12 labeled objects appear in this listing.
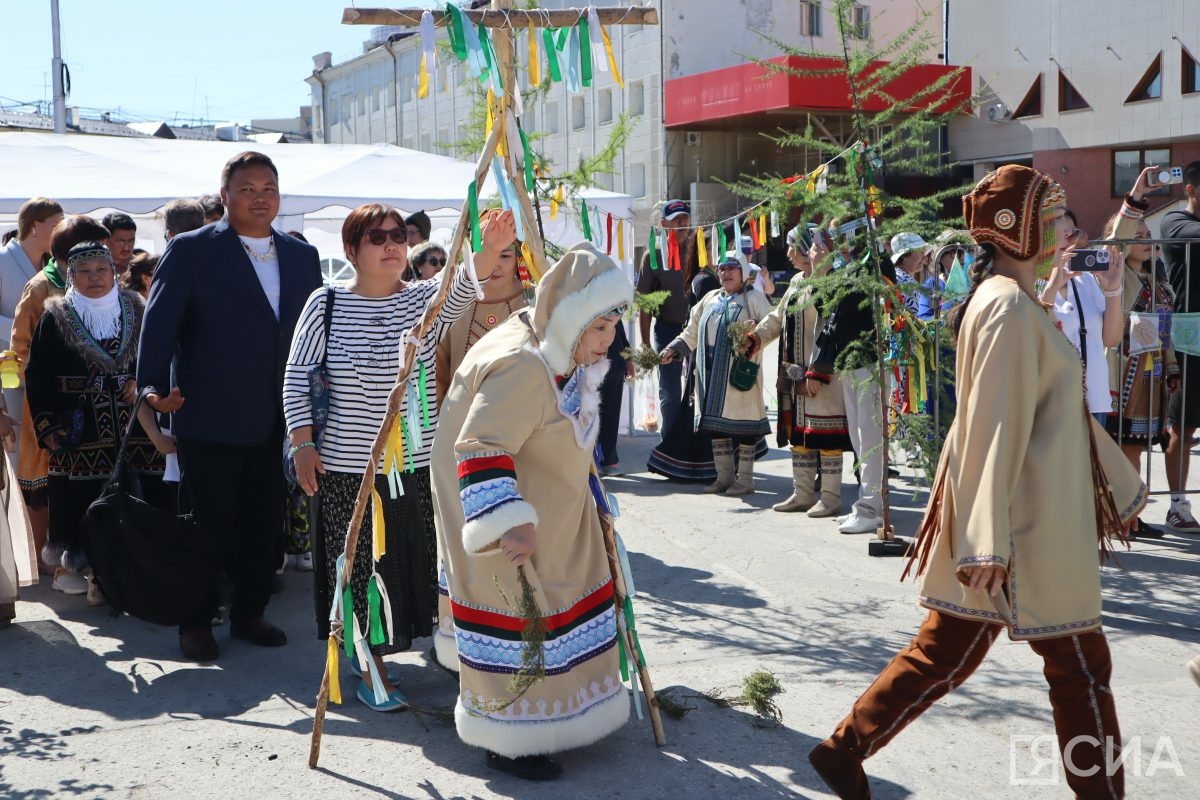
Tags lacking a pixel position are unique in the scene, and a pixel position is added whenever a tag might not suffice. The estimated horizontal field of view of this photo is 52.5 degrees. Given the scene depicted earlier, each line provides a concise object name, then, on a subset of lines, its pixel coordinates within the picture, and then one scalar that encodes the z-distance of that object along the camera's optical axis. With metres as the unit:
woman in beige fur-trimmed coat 3.52
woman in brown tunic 3.22
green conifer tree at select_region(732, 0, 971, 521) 6.43
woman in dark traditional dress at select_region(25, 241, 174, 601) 5.87
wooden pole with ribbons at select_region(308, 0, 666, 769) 4.00
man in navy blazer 4.93
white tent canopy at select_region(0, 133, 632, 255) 10.41
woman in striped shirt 4.46
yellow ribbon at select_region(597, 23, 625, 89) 4.32
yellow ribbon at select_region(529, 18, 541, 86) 4.30
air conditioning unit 31.42
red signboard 30.38
